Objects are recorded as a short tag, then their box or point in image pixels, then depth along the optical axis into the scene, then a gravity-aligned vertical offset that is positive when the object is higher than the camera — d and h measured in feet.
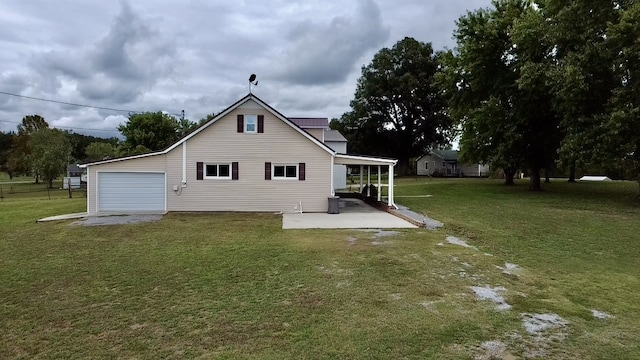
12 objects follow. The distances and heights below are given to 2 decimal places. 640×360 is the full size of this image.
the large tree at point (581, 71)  64.18 +16.25
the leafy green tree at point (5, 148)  235.03 +16.38
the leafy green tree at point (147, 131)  165.17 +18.02
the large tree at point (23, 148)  179.65 +13.53
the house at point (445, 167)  179.63 +3.98
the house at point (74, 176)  159.84 -0.05
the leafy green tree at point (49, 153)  157.48 +8.83
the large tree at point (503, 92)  80.48 +17.14
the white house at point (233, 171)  58.54 +0.68
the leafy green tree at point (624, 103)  58.59 +10.76
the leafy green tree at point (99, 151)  176.76 +10.66
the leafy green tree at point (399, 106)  157.28 +26.73
